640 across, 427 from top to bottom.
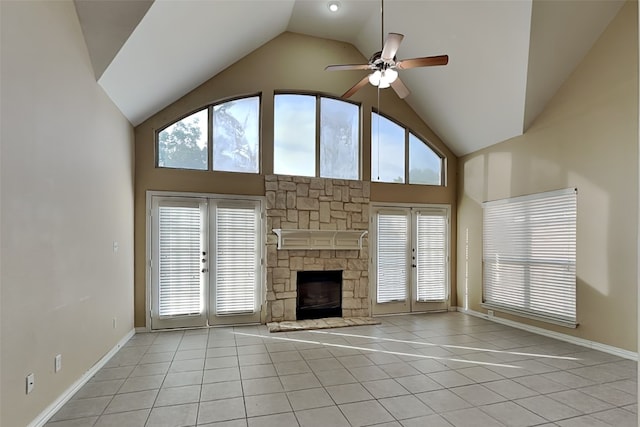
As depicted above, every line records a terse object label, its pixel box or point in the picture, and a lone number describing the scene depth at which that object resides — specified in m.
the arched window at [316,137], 5.98
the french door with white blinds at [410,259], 6.33
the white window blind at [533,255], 4.71
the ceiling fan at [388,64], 3.38
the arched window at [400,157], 6.49
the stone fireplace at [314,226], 5.70
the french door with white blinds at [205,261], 5.18
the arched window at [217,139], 5.41
